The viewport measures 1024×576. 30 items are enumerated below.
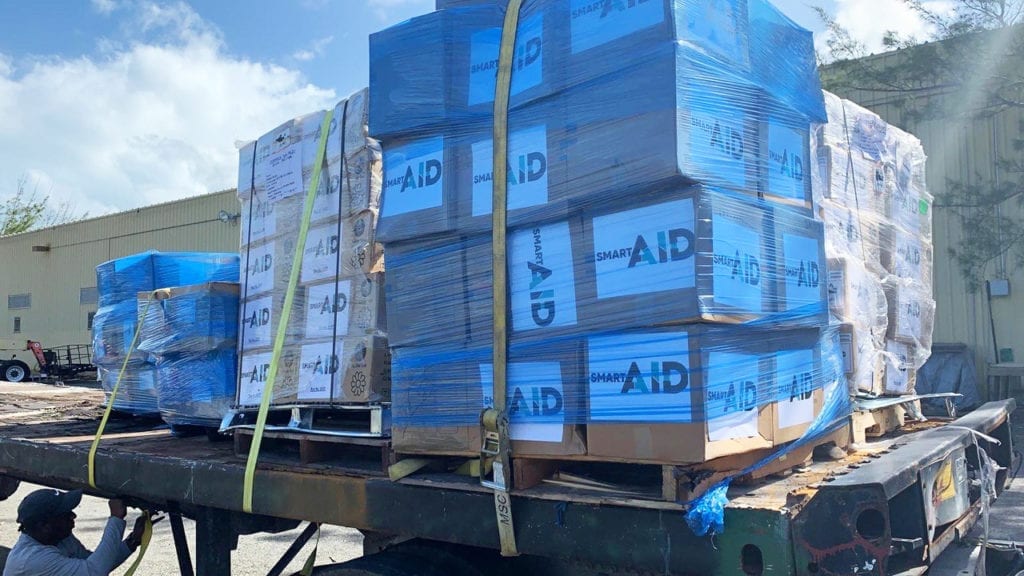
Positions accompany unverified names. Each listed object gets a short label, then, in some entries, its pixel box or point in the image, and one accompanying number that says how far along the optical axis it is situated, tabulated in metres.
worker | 3.89
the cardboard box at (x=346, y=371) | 3.13
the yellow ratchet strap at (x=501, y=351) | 2.37
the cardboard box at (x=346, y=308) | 3.16
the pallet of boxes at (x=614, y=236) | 2.14
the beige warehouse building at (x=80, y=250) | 22.94
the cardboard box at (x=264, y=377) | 3.44
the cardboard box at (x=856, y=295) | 3.14
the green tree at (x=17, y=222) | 42.22
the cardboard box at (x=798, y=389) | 2.42
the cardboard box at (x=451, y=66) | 2.50
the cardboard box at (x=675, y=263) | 2.09
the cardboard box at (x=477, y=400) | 2.31
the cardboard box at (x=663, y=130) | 2.14
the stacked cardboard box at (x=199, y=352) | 4.03
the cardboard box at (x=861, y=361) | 3.17
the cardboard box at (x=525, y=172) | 2.36
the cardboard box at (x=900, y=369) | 3.70
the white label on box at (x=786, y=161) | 2.51
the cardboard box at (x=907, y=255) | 3.79
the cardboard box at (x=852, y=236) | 3.18
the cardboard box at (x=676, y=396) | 2.07
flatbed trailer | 1.91
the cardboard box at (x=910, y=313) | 3.81
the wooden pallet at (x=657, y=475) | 2.12
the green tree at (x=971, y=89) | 9.98
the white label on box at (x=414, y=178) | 2.65
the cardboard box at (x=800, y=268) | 2.46
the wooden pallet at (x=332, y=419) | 3.14
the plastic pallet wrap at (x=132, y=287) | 4.91
